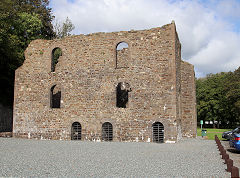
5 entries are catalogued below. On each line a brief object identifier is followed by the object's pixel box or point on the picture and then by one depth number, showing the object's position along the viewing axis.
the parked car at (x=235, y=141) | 11.26
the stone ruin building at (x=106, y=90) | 15.96
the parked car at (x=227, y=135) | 19.29
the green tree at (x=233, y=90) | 35.15
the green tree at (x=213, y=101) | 44.34
